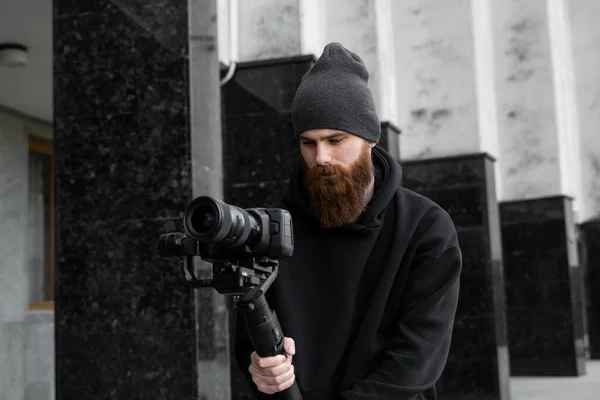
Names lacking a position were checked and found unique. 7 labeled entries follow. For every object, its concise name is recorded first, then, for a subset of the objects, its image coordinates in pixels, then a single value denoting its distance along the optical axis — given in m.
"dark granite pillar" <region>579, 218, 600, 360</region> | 19.39
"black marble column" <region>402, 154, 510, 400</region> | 10.84
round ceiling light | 8.90
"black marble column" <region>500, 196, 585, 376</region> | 15.84
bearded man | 2.34
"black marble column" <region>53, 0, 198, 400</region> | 5.33
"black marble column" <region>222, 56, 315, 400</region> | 7.42
